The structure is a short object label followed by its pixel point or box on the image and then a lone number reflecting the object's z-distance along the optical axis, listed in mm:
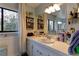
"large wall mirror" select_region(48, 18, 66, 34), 1760
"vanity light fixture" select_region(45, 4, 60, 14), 1910
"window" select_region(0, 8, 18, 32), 2297
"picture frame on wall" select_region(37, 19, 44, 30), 2412
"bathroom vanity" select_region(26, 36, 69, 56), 1143
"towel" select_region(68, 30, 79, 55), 723
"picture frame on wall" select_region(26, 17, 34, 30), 2662
